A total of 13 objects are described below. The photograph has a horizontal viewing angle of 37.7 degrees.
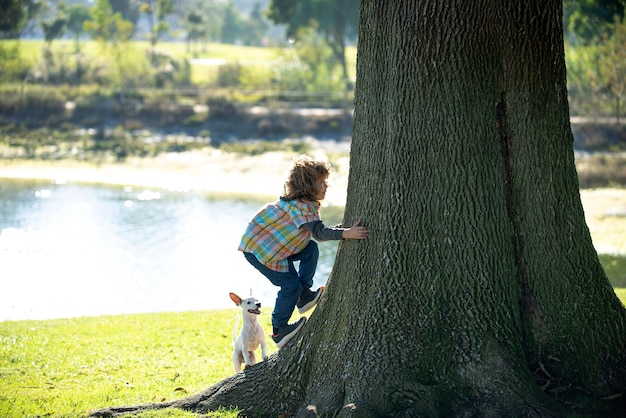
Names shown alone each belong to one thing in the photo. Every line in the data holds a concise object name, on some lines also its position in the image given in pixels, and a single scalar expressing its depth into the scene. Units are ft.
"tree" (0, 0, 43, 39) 185.26
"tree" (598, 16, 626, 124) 104.06
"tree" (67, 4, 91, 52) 299.44
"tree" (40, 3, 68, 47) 224.53
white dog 22.91
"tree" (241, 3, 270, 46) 365.61
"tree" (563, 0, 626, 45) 128.98
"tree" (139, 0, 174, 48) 201.19
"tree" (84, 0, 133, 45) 171.73
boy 21.48
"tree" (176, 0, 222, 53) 272.31
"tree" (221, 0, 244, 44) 378.32
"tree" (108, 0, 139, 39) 299.79
